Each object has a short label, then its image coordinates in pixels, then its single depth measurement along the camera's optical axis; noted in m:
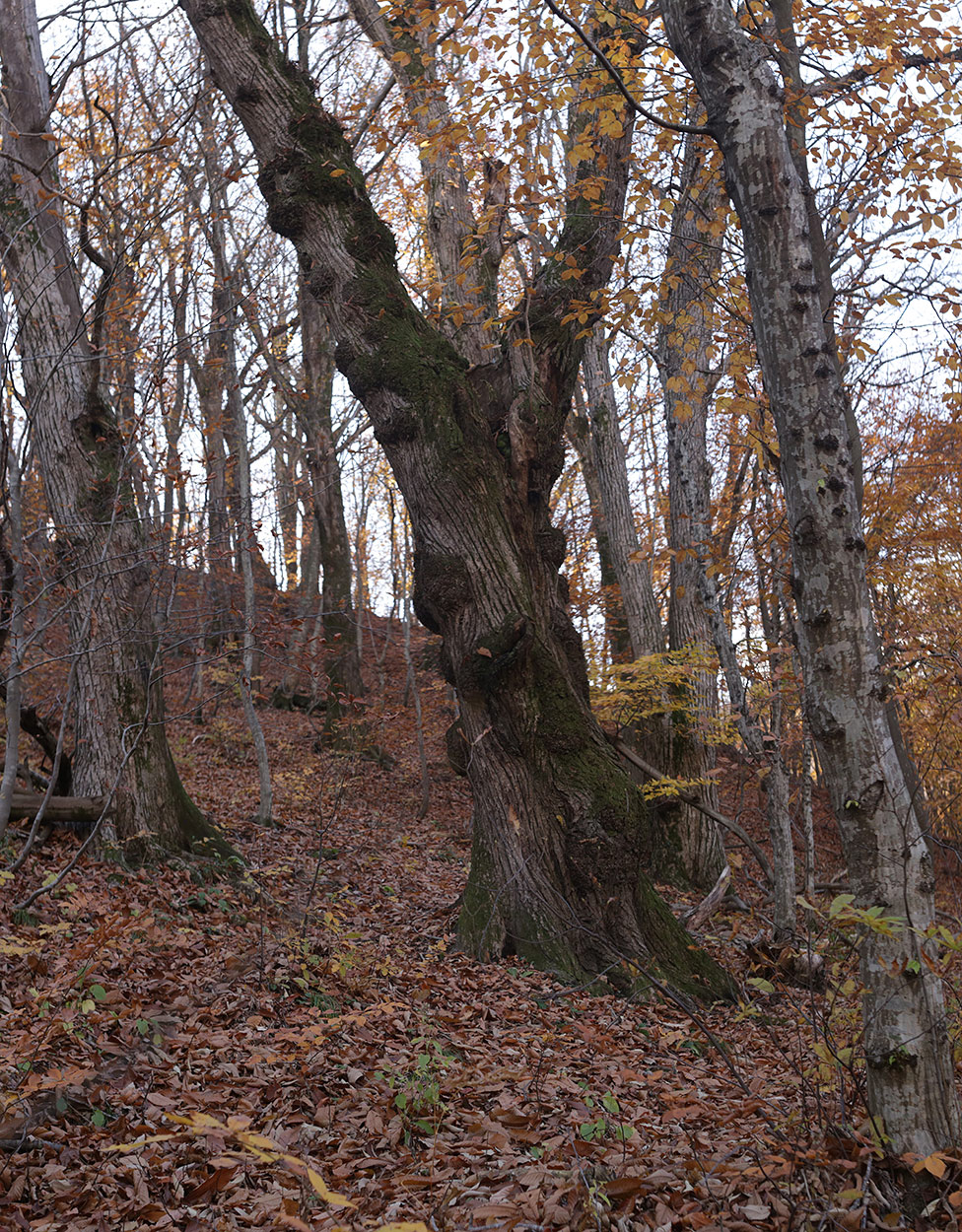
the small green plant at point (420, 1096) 3.23
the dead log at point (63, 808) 6.27
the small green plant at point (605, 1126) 3.10
